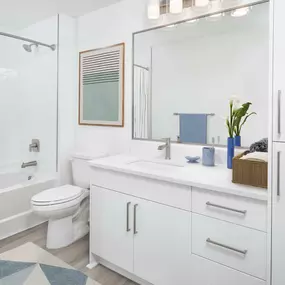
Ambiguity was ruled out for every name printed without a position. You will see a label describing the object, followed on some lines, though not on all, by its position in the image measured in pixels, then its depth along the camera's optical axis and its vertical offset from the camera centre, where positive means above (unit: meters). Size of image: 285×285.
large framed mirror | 1.73 +0.49
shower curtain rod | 2.69 +1.04
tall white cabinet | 1.11 -0.04
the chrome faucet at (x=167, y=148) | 2.04 -0.08
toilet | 2.05 -0.60
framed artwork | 2.41 +0.53
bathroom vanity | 1.25 -0.51
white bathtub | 2.36 -0.68
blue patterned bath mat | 1.70 -0.98
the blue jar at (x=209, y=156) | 1.78 -0.13
